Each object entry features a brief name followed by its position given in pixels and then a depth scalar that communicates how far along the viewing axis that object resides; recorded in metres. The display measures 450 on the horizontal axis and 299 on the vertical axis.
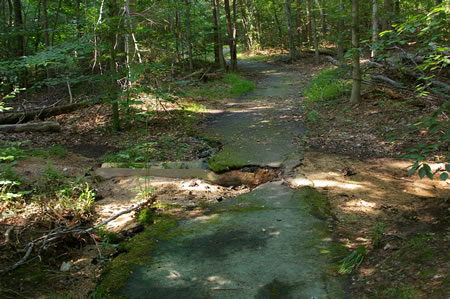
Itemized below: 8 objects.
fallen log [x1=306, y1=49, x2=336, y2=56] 24.85
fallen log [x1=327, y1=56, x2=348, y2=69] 10.38
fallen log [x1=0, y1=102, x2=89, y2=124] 9.67
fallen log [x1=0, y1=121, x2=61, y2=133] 9.20
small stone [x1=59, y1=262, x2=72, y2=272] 3.64
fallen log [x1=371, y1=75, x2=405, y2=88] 9.34
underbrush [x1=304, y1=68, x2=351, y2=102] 11.33
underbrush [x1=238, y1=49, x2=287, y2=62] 28.17
